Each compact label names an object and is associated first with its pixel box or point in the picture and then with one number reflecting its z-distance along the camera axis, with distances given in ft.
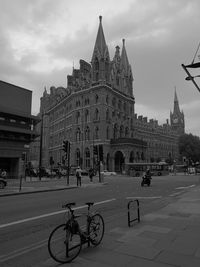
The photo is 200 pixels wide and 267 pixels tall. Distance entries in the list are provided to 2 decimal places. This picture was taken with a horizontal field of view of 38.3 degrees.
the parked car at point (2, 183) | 84.15
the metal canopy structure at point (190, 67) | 27.78
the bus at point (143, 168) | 211.00
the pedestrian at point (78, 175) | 99.35
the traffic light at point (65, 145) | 96.54
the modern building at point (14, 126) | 140.67
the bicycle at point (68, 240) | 18.19
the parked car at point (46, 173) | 183.13
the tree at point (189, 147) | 343.87
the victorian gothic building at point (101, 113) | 259.80
